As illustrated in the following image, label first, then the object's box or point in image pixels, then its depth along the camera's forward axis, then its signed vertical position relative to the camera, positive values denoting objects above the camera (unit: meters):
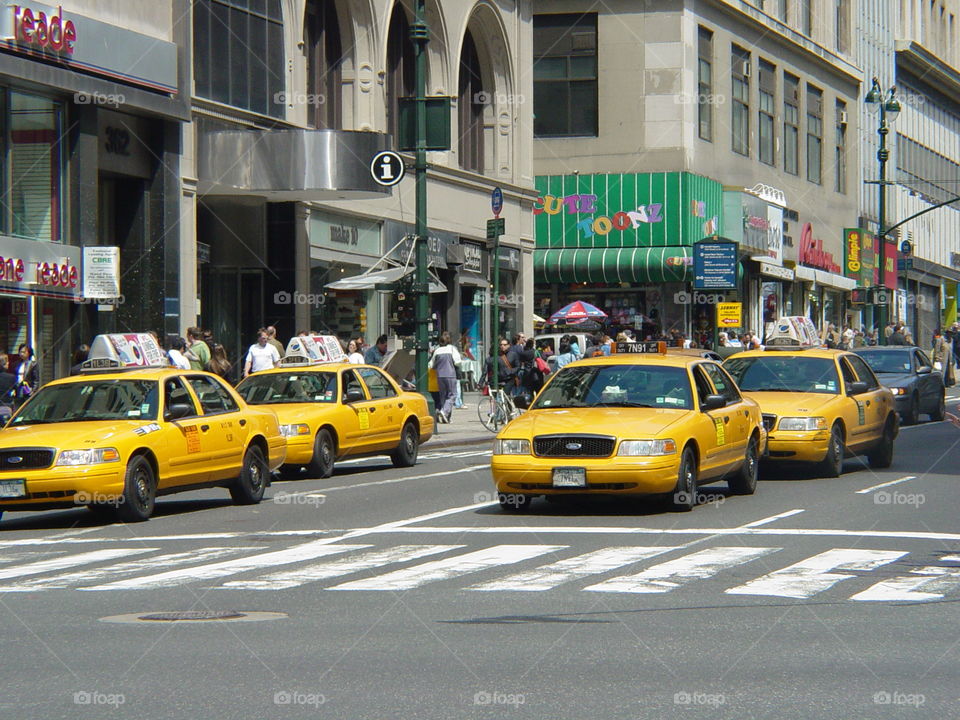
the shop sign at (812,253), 69.44 +4.90
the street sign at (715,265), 48.34 +3.00
